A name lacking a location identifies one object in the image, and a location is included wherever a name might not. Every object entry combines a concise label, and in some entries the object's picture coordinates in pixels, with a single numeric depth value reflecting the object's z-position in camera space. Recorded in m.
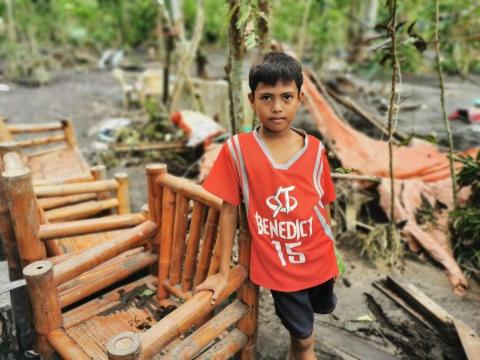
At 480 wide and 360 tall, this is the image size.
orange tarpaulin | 3.38
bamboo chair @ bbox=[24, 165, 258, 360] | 1.54
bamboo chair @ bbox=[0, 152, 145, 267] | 1.79
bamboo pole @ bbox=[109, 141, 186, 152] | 5.52
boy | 1.47
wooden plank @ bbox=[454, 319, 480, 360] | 2.12
